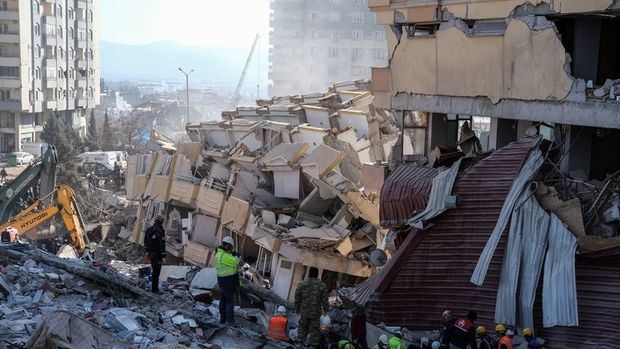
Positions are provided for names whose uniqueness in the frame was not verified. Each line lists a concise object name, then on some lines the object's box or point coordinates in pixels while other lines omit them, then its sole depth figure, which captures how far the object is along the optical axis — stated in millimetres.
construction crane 144275
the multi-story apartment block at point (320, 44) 83625
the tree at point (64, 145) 35688
